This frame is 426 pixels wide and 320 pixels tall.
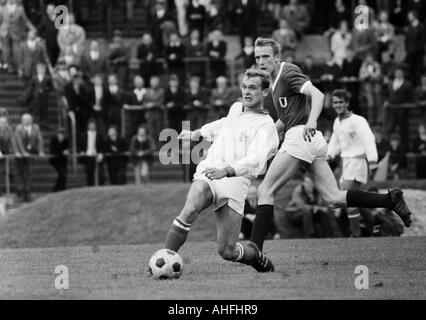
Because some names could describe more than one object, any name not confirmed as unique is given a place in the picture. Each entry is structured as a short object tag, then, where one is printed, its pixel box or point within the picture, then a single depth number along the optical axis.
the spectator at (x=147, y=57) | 28.97
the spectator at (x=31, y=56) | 28.70
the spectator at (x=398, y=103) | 27.41
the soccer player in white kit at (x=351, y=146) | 19.73
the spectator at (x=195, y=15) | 30.02
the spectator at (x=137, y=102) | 27.42
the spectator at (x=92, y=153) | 26.64
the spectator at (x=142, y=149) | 26.45
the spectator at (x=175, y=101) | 27.23
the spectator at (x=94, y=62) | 28.63
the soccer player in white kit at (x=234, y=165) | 12.78
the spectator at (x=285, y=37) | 28.67
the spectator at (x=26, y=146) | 26.45
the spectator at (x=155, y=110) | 27.25
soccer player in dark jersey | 14.96
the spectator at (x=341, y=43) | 28.06
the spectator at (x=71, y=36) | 28.98
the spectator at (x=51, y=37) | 29.66
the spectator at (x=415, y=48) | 29.03
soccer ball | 12.71
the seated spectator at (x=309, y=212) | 23.34
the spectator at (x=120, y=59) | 28.88
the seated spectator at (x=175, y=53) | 28.75
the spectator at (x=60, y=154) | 26.89
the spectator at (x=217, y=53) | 28.57
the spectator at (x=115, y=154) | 26.56
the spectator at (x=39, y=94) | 28.42
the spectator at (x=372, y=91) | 27.66
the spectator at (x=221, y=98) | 26.92
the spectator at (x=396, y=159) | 26.59
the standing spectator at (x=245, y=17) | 29.95
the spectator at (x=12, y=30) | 29.28
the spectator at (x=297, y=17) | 30.05
